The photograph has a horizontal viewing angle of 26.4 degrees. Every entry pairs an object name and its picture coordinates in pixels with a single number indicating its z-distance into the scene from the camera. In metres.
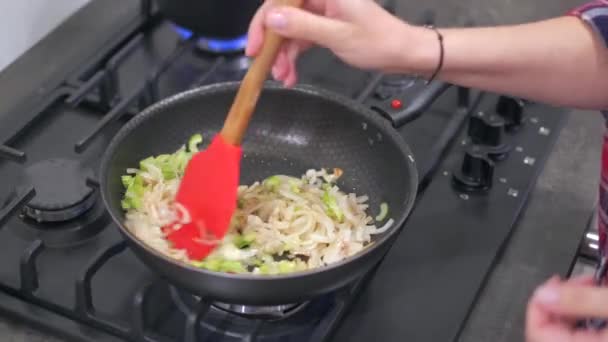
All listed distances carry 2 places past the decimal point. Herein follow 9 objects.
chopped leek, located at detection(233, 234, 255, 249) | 1.09
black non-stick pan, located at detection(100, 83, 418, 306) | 1.11
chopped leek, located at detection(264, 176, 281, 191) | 1.15
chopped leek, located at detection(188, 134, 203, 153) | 1.19
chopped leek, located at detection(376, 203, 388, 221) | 1.15
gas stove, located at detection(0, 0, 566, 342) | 1.06
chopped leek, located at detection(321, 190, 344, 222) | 1.13
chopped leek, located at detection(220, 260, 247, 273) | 1.05
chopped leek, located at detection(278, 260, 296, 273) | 1.06
